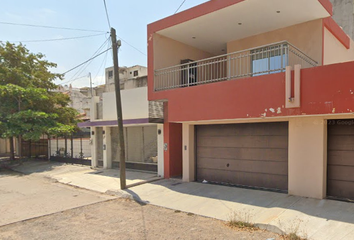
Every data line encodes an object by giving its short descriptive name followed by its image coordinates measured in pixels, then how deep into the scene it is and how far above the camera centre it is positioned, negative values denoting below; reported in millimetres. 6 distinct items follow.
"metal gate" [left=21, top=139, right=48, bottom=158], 18250 -2672
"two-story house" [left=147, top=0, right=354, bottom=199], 6496 +269
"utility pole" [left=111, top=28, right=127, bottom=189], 9023 +163
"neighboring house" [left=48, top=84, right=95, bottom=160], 15969 -2287
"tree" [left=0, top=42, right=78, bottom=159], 14492 +800
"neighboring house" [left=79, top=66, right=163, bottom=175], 11094 -1008
